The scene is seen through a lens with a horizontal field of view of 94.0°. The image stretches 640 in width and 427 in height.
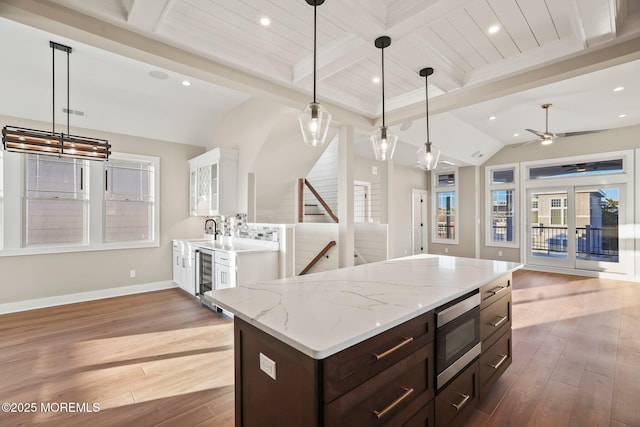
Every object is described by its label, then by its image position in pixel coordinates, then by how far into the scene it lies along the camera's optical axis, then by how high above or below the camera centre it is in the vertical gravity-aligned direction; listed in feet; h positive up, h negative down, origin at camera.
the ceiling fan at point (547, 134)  16.39 +5.76
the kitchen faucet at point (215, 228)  18.61 -0.78
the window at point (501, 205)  25.05 +0.80
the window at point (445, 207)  28.63 +0.75
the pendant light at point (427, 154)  8.91 +1.82
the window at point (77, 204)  13.92 +0.64
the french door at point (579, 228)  20.35 -1.02
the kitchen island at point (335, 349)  3.59 -1.82
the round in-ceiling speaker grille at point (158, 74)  12.12 +5.86
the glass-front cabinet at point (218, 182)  16.16 +1.88
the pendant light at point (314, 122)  6.46 +2.08
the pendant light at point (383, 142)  8.06 +2.01
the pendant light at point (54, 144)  8.76 +2.29
